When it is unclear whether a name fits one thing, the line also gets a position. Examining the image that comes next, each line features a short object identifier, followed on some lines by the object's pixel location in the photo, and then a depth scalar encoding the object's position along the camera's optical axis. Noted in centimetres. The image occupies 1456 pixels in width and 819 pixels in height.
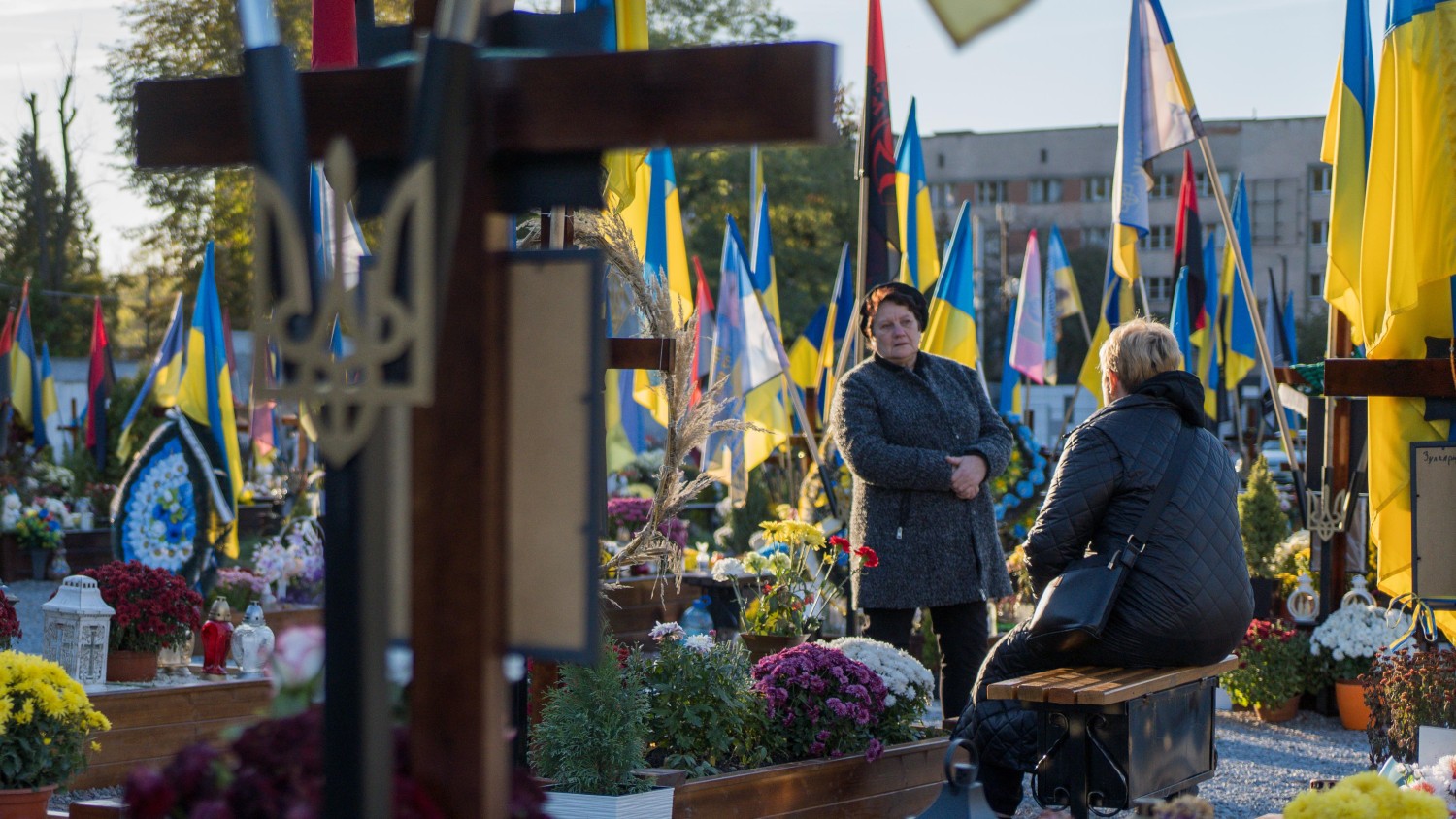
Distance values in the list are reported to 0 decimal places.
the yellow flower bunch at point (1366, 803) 306
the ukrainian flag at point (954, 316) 967
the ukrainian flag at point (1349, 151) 491
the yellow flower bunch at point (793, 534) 602
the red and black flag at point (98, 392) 1795
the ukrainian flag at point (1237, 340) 1840
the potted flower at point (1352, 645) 763
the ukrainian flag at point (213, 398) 984
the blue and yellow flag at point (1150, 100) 811
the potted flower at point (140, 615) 618
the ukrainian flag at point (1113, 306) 1453
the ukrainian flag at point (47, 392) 2319
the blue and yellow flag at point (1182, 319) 1283
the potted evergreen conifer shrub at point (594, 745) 418
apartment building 6122
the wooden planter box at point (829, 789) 442
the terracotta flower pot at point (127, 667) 620
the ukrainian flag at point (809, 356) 1570
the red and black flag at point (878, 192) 799
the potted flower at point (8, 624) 566
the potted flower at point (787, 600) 602
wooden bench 422
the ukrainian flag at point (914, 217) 1104
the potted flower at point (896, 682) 508
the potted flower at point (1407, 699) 516
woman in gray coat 537
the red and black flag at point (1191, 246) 1500
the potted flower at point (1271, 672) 786
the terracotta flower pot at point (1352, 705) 768
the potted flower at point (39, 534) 1410
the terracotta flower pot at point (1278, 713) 789
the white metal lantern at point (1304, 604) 853
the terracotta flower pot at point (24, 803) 444
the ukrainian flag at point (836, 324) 1314
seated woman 443
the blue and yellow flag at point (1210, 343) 1536
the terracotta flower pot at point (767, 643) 599
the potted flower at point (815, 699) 482
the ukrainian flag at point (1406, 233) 447
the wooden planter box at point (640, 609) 901
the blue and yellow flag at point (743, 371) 1009
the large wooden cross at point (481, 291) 199
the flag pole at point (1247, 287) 730
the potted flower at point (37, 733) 447
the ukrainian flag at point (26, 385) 2225
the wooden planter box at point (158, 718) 581
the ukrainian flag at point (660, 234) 835
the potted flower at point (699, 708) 458
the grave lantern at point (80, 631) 595
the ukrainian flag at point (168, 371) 1441
